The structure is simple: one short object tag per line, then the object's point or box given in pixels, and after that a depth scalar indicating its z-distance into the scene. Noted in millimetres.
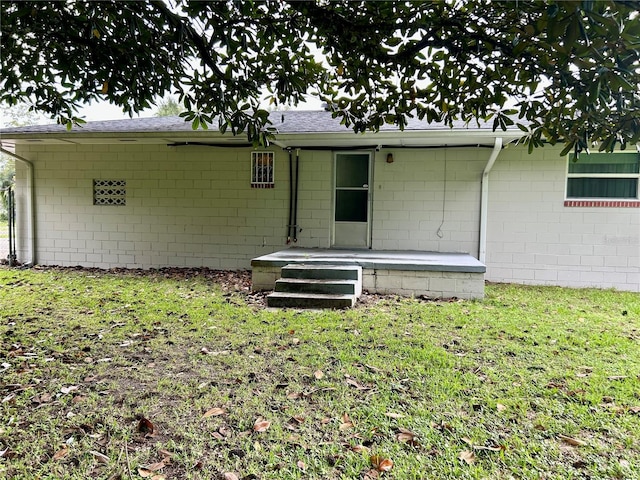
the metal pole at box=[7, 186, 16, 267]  8281
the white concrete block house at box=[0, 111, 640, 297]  6770
